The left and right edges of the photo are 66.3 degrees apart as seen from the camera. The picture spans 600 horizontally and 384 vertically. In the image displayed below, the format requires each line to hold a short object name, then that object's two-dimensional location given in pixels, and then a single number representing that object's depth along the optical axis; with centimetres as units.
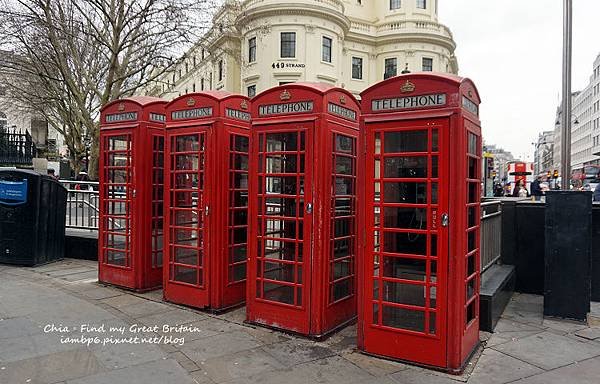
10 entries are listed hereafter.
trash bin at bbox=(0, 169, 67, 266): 809
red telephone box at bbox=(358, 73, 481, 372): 405
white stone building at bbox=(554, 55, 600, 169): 7912
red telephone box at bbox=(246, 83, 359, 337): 485
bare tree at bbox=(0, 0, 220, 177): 1480
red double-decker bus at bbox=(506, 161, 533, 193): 3456
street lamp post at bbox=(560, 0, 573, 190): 607
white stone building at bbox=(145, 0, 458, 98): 3088
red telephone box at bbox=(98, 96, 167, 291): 669
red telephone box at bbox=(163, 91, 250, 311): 570
